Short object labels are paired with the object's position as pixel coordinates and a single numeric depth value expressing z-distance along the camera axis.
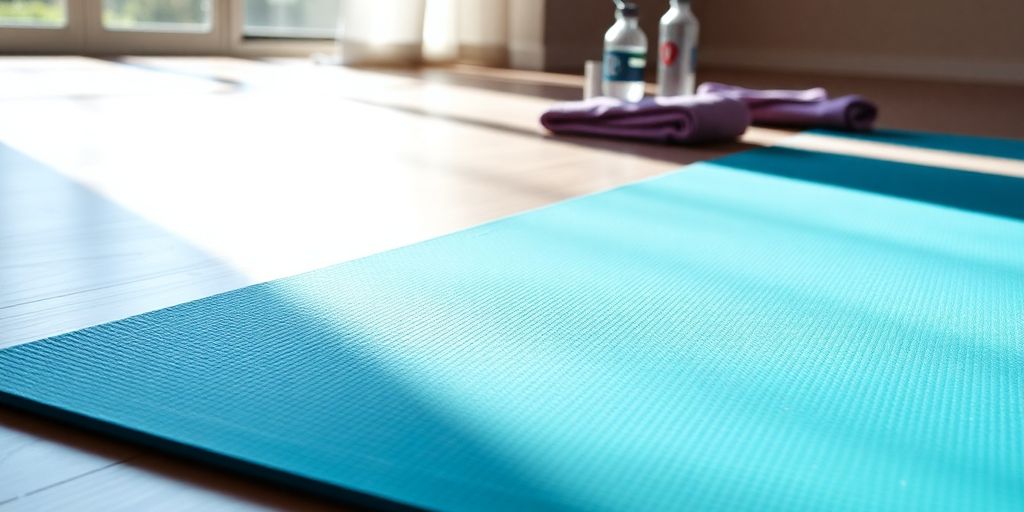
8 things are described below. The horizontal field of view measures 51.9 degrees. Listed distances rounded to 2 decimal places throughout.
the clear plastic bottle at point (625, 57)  2.34
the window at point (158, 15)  3.95
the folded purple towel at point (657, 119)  2.08
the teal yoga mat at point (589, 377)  0.57
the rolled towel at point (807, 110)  2.48
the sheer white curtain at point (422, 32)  4.15
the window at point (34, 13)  3.62
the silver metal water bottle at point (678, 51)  2.43
